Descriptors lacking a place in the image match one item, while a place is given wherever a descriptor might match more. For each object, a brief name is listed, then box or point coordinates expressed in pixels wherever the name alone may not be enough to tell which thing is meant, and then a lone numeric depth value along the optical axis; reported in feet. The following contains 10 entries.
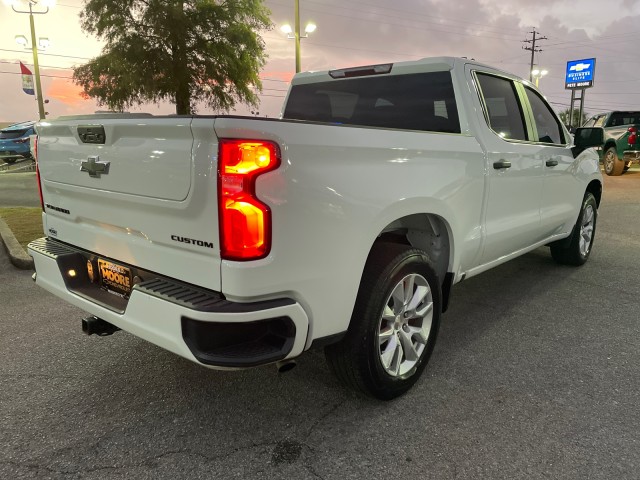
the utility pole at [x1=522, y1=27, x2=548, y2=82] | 203.00
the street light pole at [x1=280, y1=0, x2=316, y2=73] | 62.80
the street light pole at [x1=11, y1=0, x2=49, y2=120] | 72.57
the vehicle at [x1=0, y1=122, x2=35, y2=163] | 69.36
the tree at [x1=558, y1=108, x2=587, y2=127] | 202.49
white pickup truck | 6.37
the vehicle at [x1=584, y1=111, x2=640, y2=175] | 49.08
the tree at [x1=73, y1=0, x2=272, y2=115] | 70.44
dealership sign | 131.79
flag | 83.25
